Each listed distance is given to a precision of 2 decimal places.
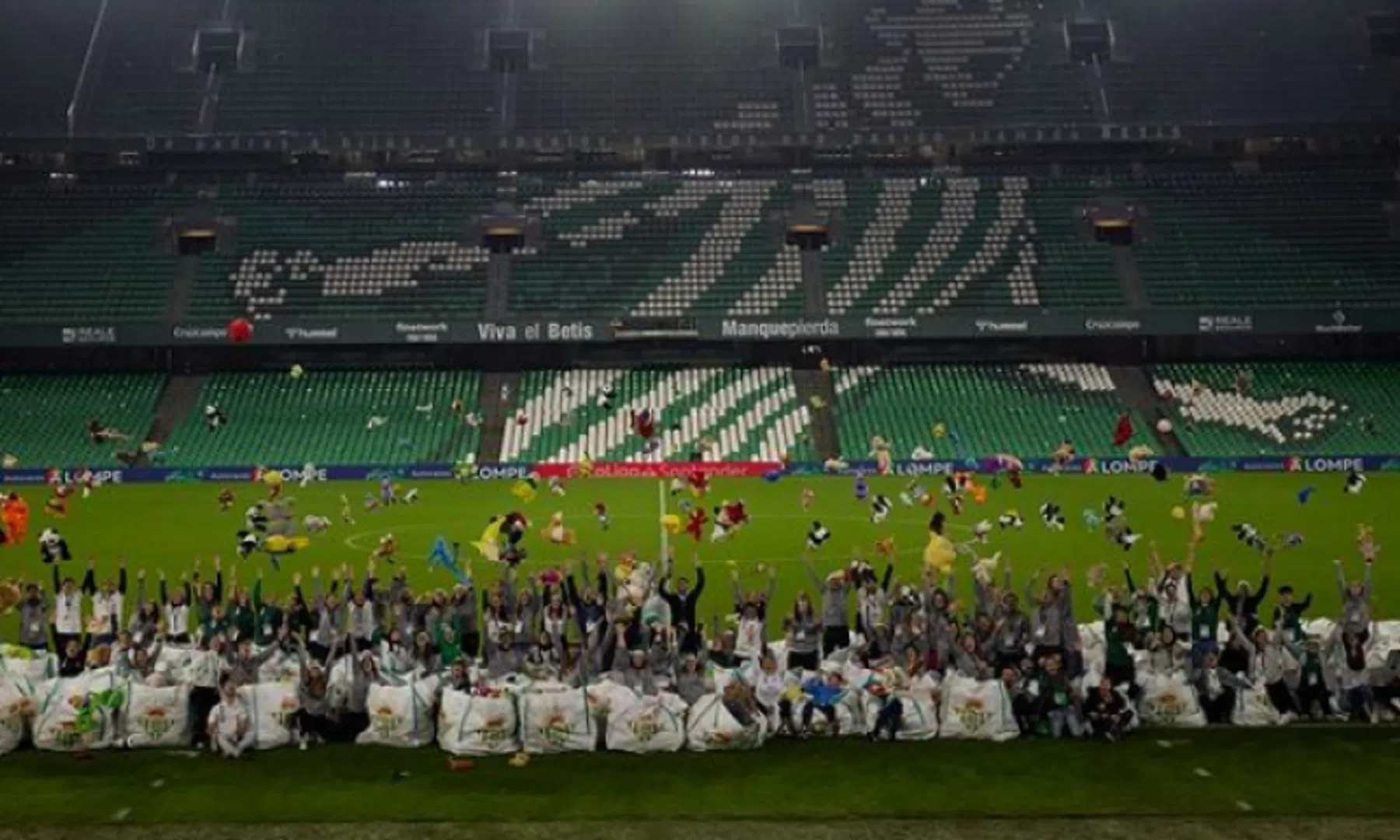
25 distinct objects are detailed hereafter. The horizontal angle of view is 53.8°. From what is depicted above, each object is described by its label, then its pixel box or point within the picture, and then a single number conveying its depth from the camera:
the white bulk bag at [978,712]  17.44
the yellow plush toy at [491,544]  20.89
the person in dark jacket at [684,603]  19.33
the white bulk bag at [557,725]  17.09
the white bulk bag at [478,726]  16.95
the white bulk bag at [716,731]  17.08
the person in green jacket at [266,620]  19.70
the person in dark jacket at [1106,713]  17.38
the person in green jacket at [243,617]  19.72
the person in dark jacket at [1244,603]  18.83
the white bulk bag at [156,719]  17.11
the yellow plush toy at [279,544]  23.73
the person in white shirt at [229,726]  16.75
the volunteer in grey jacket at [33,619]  20.53
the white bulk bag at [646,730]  17.06
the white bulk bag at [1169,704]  17.91
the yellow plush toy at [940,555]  21.50
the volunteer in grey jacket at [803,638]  19.34
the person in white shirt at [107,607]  20.33
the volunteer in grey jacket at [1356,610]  18.52
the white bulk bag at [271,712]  17.08
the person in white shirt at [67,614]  21.00
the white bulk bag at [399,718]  17.33
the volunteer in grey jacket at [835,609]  21.19
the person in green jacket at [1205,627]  18.70
